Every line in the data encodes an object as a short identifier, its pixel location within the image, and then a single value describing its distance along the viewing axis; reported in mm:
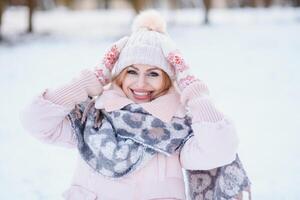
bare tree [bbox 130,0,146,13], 18236
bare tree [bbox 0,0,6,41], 16181
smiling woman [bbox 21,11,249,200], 2213
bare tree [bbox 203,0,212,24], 17453
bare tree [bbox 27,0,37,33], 16734
